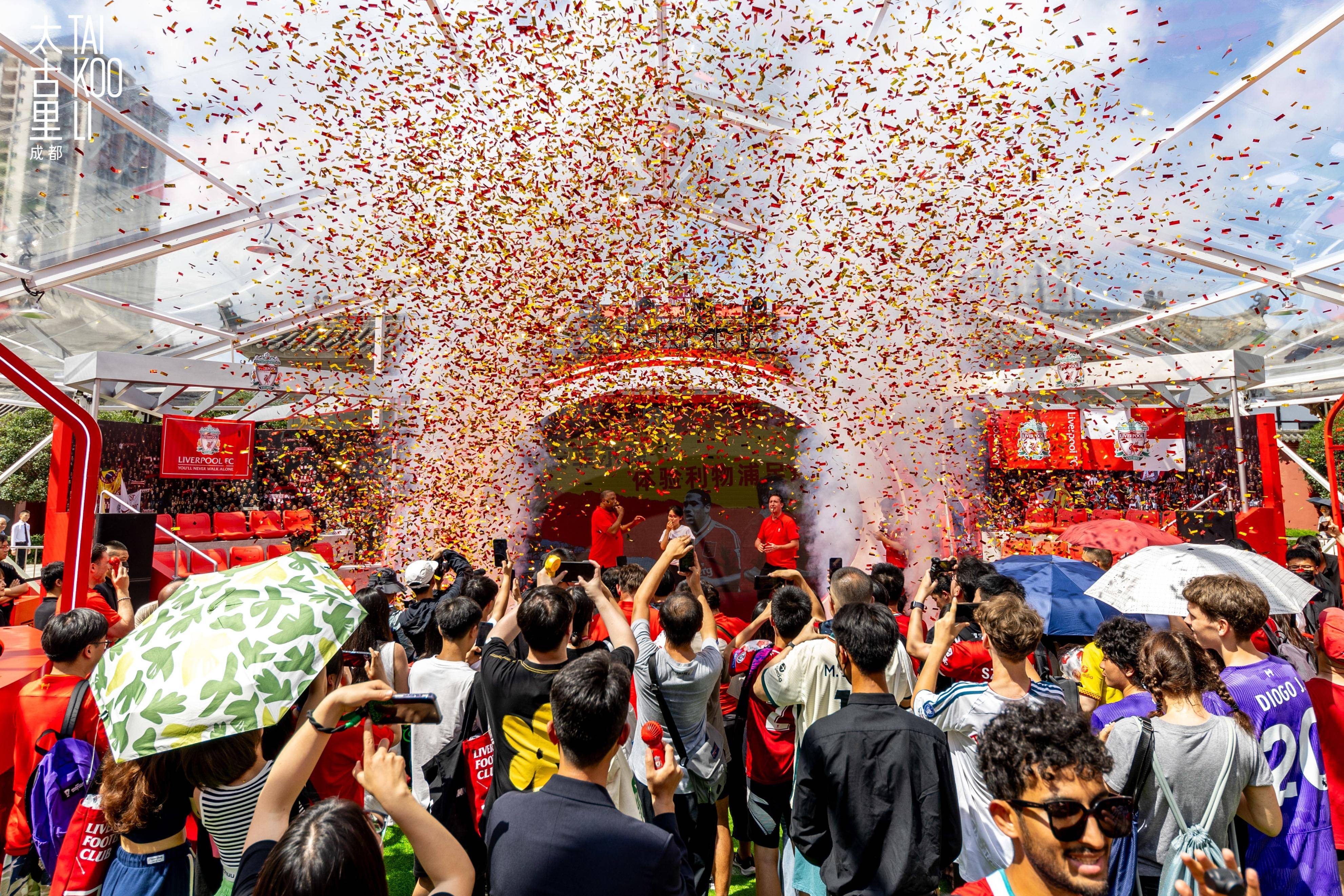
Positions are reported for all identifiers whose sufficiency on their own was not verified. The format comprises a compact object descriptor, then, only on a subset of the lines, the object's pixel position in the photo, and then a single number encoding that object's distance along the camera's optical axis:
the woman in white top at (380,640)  3.44
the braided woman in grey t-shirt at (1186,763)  2.41
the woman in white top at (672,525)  8.62
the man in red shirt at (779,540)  9.14
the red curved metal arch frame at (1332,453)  5.36
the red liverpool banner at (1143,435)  12.86
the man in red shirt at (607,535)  9.30
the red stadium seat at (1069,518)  13.42
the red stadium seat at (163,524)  13.52
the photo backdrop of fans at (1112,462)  12.91
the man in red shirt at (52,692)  3.11
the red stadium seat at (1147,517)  12.39
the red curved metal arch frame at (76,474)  4.73
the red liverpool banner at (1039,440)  13.77
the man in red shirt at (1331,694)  3.24
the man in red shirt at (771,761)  3.57
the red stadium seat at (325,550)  12.33
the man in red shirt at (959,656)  3.67
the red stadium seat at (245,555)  14.58
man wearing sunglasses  1.63
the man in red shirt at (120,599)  5.05
